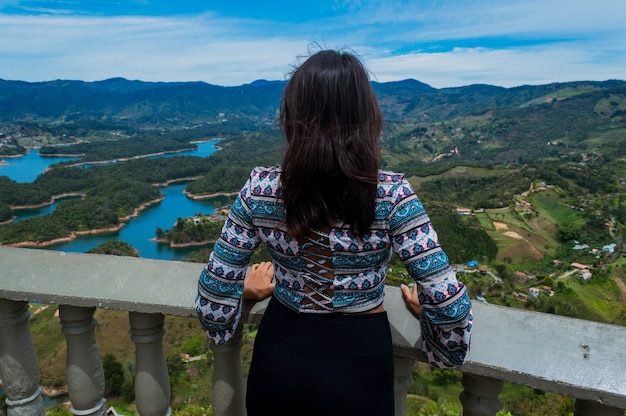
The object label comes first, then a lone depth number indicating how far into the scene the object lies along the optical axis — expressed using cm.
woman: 89
